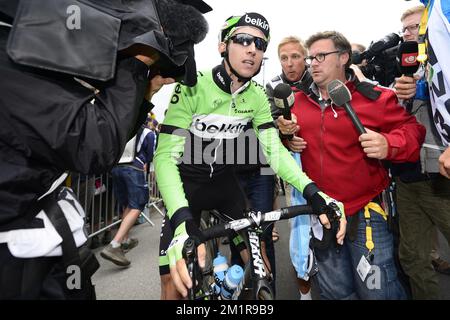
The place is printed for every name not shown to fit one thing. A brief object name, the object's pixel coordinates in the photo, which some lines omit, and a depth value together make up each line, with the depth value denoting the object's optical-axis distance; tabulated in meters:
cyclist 1.85
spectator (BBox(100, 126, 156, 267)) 4.49
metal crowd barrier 4.41
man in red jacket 2.14
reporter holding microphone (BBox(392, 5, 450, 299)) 2.08
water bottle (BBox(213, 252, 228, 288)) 1.92
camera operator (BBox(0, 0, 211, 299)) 0.87
